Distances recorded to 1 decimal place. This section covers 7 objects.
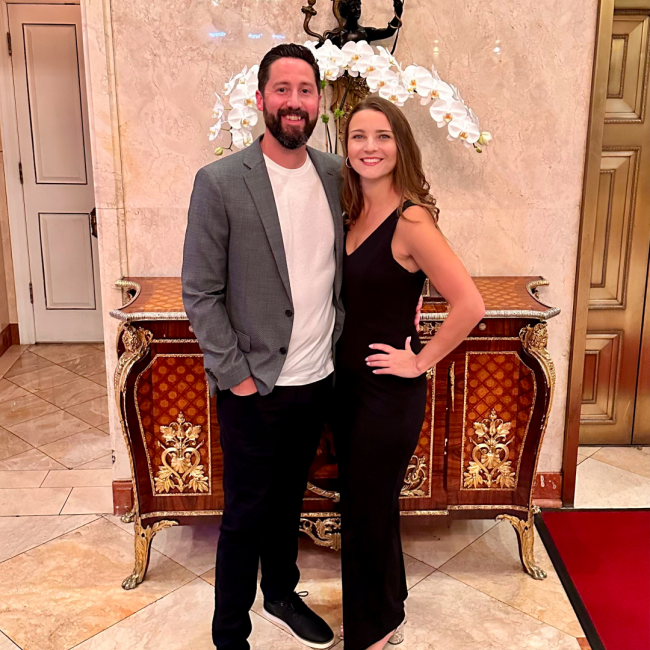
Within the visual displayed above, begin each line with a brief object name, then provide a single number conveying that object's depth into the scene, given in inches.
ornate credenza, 96.7
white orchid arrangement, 94.0
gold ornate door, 132.0
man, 73.5
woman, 73.0
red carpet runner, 93.0
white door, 199.6
